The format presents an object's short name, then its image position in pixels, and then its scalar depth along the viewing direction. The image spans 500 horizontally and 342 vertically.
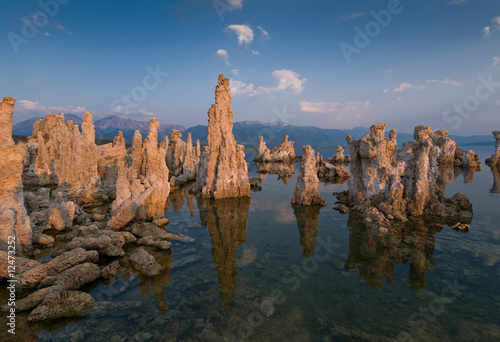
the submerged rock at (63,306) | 7.77
